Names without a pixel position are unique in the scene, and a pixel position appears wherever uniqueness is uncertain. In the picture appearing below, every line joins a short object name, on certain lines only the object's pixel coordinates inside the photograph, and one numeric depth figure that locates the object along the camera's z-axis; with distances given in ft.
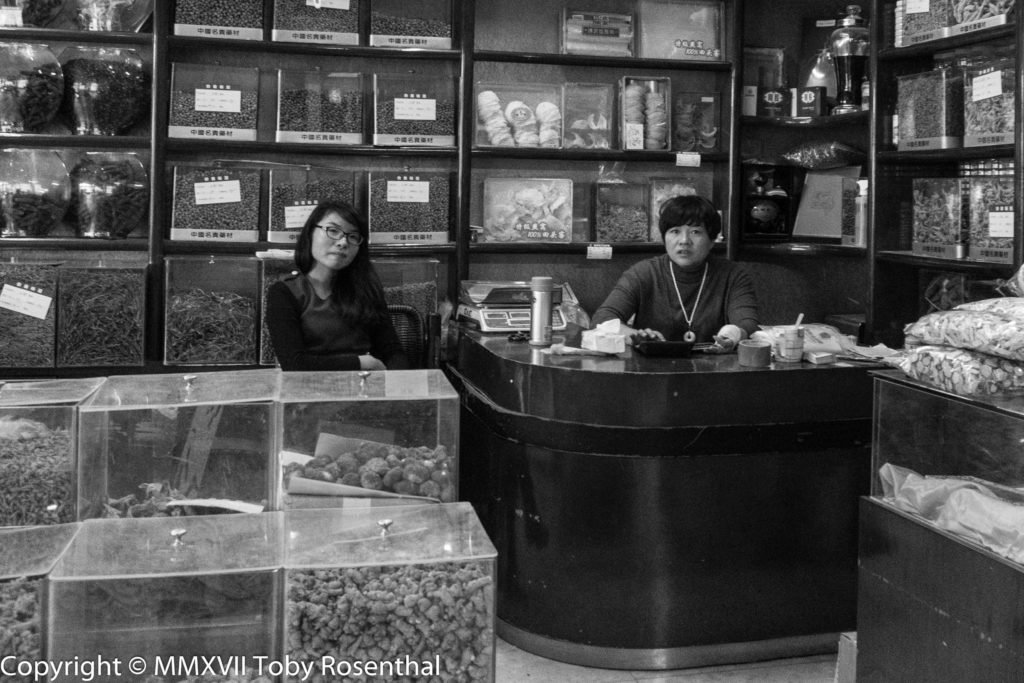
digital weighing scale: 12.59
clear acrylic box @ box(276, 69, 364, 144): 13.43
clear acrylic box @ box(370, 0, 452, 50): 13.67
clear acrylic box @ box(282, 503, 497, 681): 4.73
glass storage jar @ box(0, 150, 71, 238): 12.68
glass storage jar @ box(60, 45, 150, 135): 12.85
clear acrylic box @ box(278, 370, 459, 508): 6.01
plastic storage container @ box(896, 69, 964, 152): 12.41
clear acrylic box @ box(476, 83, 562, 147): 14.10
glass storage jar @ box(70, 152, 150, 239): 12.96
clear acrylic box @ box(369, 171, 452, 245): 13.57
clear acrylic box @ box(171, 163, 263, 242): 13.15
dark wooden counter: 9.25
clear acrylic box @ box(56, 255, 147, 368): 12.48
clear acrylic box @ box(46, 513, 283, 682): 4.50
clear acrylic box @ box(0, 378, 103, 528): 5.71
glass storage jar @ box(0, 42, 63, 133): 12.55
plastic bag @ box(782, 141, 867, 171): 14.64
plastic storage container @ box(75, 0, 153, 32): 13.15
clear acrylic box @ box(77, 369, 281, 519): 5.79
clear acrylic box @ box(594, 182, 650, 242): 14.46
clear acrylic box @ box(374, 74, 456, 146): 13.66
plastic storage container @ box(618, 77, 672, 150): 14.52
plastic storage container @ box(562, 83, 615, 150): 14.39
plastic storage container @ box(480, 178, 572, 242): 14.26
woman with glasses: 11.23
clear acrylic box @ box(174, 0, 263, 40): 13.10
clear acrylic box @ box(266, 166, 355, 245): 13.29
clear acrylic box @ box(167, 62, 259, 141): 13.12
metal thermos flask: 10.36
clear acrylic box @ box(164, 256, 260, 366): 12.88
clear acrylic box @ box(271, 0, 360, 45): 13.41
